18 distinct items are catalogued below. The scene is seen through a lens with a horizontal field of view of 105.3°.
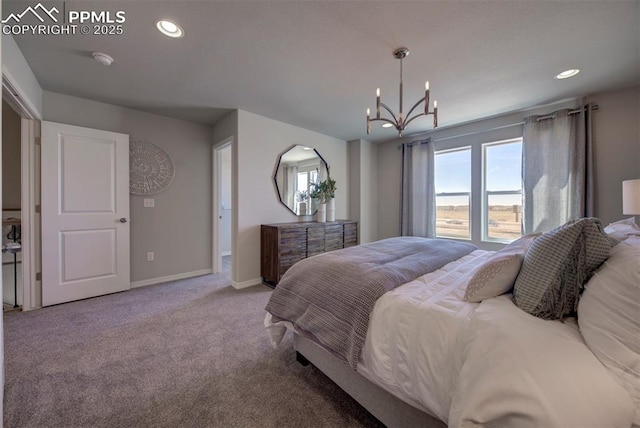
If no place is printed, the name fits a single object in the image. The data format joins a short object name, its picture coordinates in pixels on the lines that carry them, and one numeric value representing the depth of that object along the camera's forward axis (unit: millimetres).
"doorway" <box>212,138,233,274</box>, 3912
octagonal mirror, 3770
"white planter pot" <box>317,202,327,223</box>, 3992
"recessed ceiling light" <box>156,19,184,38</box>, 1712
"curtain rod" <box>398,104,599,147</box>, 2840
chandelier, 1887
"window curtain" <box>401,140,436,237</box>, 4125
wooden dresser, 3242
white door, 2650
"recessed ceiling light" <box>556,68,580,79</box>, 2289
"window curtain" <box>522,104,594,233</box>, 2797
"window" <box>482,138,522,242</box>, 3453
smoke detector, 2029
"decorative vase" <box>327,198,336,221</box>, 4129
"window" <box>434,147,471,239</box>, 3914
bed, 688
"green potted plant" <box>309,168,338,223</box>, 4016
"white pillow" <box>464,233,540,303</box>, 1077
